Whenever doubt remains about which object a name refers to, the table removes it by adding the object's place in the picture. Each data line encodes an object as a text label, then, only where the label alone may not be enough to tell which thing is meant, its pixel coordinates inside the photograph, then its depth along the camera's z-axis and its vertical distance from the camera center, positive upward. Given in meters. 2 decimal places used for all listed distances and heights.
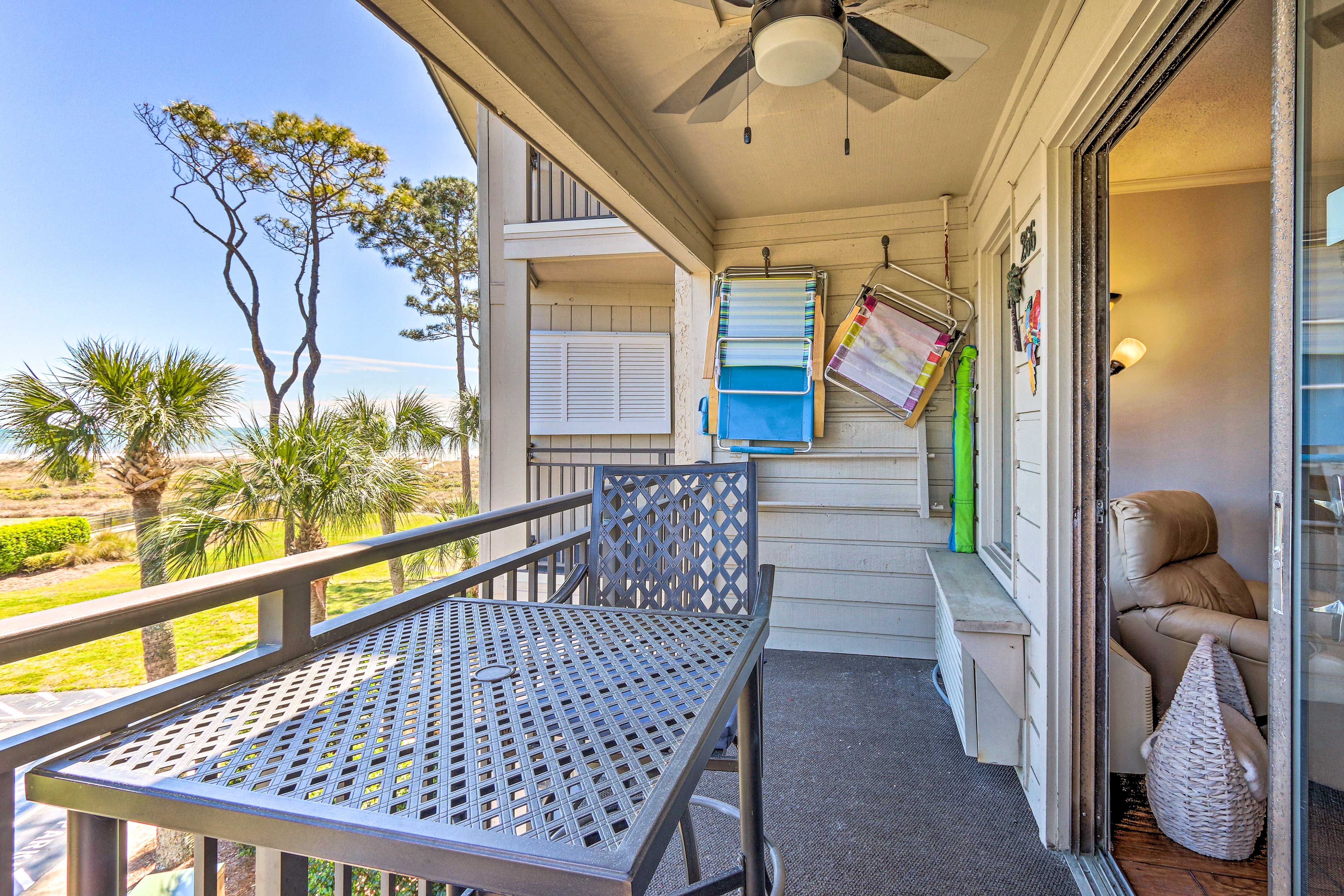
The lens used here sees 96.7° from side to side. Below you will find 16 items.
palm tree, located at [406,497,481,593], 8.86 -1.71
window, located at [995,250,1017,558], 2.64 +0.12
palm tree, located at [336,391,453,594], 8.57 +0.30
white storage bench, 2.03 -0.78
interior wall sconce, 3.18 +0.50
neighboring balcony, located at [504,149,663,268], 4.22 +1.48
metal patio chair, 1.68 -0.29
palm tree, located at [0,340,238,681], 5.88 +0.28
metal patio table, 0.56 -0.36
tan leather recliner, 1.96 -0.57
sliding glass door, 0.78 -0.02
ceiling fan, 1.45 +1.16
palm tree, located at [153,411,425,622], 6.24 -0.57
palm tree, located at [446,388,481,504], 9.58 +0.36
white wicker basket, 1.63 -0.93
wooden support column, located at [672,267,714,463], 3.59 +0.53
